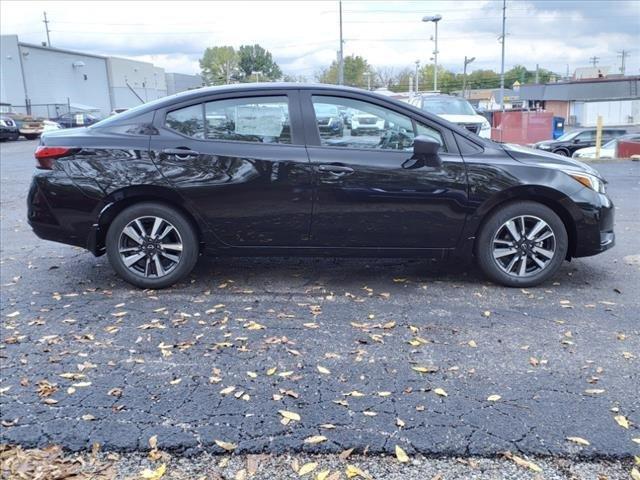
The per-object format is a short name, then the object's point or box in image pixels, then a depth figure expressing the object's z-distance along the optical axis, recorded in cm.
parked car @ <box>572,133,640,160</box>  2027
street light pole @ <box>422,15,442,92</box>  3234
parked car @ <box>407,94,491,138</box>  1529
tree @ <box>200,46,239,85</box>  7808
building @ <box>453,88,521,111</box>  5588
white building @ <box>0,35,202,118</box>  4209
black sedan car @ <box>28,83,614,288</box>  472
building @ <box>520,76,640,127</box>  5531
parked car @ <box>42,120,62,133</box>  3056
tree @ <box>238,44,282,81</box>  7625
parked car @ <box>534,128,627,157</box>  2492
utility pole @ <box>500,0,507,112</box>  3835
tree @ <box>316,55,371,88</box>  6981
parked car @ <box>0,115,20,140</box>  2803
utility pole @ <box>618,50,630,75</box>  8638
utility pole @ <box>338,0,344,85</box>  3422
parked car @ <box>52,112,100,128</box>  3453
